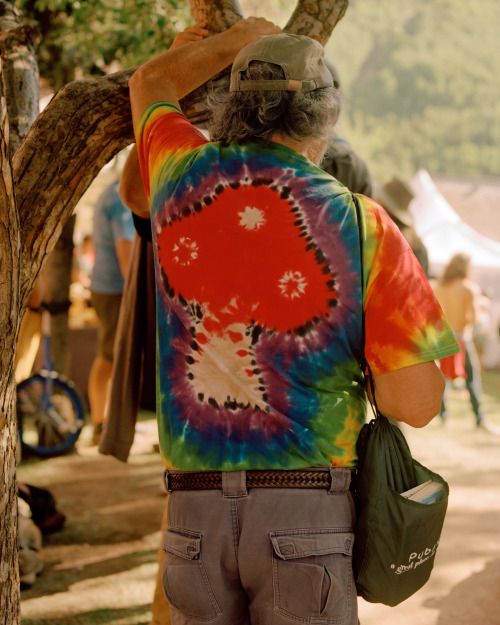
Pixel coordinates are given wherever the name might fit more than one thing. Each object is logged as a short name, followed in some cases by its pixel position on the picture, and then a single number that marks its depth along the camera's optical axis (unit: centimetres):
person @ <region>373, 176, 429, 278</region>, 421
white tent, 1614
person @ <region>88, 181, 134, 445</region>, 596
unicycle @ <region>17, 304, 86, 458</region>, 645
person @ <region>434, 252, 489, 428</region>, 862
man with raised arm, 163
